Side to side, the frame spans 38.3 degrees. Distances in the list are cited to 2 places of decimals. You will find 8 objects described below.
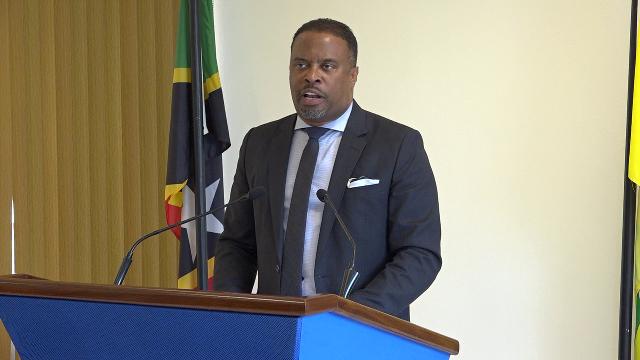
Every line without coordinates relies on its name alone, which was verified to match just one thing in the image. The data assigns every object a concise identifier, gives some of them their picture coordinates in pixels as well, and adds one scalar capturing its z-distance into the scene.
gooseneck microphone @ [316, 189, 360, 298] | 2.11
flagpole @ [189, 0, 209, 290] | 4.31
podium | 1.54
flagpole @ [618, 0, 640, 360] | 3.74
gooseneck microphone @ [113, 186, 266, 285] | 2.20
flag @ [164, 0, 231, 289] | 4.43
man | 2.51
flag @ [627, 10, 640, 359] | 3.68
